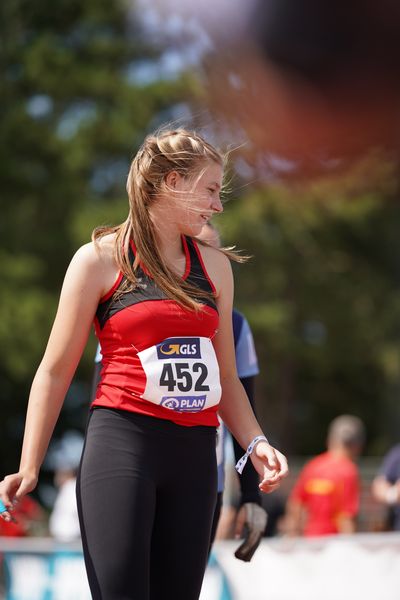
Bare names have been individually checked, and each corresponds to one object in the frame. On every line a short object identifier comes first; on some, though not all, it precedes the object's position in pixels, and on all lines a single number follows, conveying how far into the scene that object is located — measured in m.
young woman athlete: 5.35
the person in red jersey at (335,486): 17.17
